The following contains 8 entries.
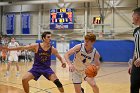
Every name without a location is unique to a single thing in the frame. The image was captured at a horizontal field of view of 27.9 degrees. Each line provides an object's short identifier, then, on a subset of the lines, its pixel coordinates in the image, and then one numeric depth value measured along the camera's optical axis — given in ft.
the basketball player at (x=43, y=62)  21.82
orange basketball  17.70
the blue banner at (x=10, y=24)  84.38
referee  13.69
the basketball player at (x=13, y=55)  41.36
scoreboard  75.97
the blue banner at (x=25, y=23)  82.64
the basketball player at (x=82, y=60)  18.75
